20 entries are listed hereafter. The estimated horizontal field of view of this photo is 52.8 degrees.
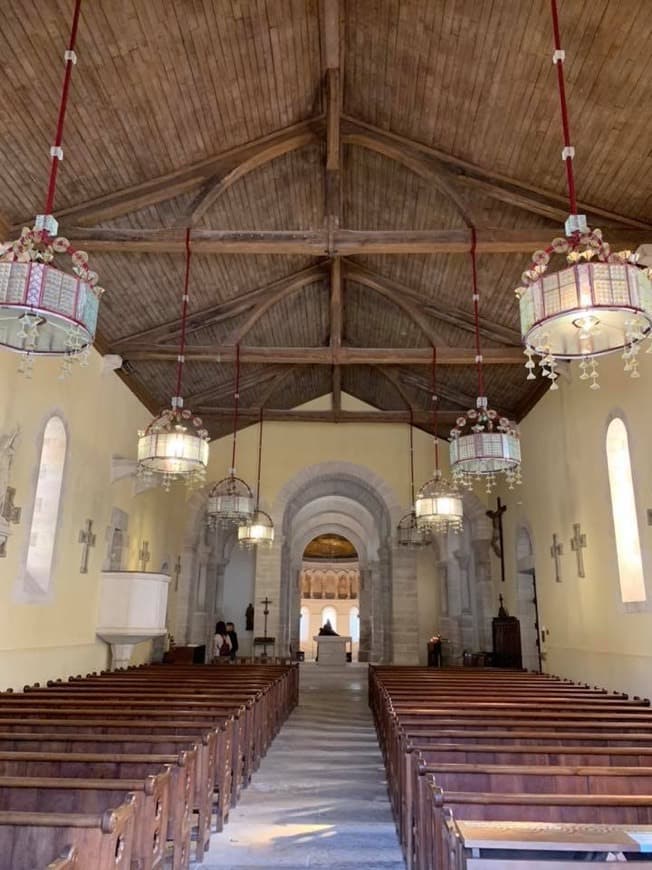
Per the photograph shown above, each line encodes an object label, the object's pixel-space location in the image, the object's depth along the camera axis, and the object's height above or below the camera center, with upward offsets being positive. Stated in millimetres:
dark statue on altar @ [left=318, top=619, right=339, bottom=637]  22016 +102
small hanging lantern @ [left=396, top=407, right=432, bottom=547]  16562 +2497
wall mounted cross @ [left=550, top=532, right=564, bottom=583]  11859 +1504
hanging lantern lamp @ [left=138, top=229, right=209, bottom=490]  8570 +2351
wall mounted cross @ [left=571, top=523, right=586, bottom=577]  10742 +1493
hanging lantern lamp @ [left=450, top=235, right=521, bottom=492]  8705 +2452
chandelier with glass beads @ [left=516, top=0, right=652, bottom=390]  4562 +2382
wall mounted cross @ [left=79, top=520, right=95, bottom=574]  10693 +1430
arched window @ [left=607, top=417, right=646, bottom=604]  9172 +1704
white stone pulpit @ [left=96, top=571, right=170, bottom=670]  11109 +403
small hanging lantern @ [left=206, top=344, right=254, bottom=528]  13055 +2472
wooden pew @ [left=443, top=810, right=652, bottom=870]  2262 -705
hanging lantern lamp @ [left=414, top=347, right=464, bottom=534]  11258 +2192
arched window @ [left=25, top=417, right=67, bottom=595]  9500 +1758
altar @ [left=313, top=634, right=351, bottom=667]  20031 -434
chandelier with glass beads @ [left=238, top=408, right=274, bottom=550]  14664 +2182
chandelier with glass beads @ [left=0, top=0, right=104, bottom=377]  4703 +2428
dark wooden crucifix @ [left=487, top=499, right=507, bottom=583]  15625 +2412
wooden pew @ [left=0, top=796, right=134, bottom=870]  2502 -767
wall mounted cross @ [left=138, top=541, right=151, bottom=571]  13772 +1555
